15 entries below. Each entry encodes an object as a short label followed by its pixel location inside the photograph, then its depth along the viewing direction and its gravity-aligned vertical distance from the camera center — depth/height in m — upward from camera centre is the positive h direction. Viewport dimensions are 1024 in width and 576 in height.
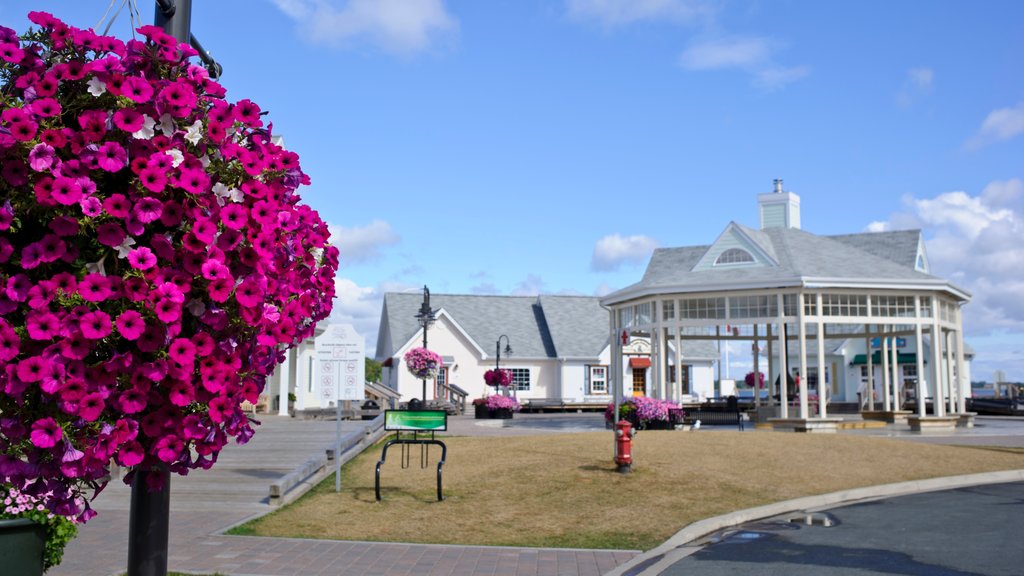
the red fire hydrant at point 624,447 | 13.77 -0.93
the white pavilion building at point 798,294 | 24.55 +2.72
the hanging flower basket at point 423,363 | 31.53 +0.87
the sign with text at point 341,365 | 14.18 +0.36
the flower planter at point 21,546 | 4.88 -0.90
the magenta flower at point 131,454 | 3.19 -0.25
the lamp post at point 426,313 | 31.91 +2.69
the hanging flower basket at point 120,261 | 3.10 +0.47
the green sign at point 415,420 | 13.37 -0.50
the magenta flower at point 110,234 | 3.18 +0.55
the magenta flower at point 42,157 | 3.11 +0.81
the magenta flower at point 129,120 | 3.24 +0.98
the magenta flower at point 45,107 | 3.20 +1.02
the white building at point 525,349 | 45.91 +2.08
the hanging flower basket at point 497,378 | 38.84 +0.42
